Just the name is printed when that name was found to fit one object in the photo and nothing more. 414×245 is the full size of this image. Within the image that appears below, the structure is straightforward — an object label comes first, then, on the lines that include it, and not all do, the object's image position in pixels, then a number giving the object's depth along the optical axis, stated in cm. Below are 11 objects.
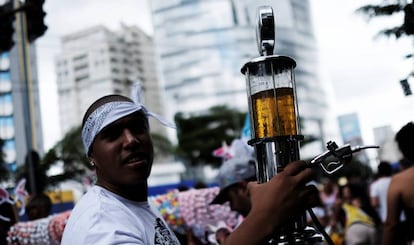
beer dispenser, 128
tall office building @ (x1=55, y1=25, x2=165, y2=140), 7162
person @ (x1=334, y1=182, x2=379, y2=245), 647
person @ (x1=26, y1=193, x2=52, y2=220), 478
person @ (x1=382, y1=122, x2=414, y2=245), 319
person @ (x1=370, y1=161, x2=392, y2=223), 712
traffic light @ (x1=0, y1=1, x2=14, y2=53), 728
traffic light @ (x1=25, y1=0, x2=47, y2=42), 566
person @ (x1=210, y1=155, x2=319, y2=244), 340
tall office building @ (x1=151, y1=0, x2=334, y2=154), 7475
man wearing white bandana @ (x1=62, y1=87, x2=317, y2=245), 157
